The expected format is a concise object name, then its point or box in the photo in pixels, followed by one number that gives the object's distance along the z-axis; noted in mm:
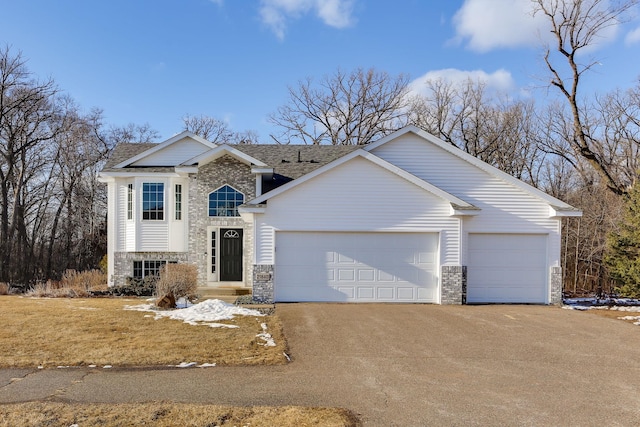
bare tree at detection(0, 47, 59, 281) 25578
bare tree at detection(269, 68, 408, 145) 31766
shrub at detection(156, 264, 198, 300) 12375
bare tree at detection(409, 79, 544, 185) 29156
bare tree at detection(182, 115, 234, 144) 36812
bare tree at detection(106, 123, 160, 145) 32044
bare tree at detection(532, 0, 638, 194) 17922
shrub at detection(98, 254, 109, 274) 18881
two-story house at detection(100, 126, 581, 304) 13047
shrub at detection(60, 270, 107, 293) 16094
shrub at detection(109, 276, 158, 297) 14969
